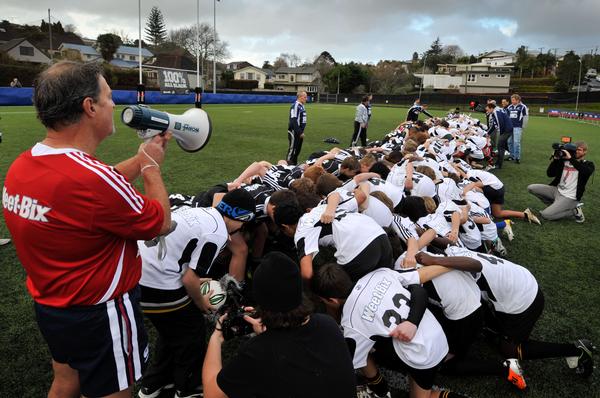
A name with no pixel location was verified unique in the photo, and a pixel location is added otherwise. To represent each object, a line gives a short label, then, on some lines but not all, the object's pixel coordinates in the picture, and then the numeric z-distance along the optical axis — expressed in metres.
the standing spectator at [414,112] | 16.66
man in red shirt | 1.65
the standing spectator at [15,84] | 26.88
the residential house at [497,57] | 106.44
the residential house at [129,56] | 76.53
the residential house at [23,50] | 56.59
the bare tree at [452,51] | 110.00
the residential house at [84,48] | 67.33
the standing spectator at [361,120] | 14.95
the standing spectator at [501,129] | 12.17
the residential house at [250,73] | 89.62
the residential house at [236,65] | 92.69
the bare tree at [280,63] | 106.75
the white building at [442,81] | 76.94
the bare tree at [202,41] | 68.12
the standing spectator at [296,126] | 11.34
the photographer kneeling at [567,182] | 7.23
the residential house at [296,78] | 85.71
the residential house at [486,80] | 70.44
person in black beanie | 1.74
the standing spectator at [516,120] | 13.14
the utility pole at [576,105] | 44.37
